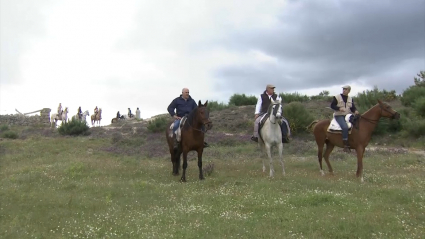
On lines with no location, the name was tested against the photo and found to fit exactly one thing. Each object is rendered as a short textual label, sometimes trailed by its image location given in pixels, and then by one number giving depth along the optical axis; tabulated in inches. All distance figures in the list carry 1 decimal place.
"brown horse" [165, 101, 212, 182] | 459.2
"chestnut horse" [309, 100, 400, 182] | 444.8
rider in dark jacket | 496.7
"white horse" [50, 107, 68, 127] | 1389.8
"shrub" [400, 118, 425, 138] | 784.3
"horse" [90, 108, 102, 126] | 1517.0
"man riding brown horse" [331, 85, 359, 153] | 457.7
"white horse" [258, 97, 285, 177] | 451.8
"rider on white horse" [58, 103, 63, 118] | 1401.3
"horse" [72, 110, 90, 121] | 1489.2
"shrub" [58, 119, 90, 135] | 1113.4
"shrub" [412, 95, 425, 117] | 876.6
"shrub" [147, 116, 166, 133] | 1076.5
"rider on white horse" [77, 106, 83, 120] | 1486.0
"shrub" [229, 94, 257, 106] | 1551.4
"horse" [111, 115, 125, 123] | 1585.9
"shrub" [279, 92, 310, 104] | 1465.3
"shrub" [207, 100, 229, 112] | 1427.9
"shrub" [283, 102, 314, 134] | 934.4
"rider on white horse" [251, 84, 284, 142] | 494.9
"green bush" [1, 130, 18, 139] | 1055.6
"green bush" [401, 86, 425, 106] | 1027.3
